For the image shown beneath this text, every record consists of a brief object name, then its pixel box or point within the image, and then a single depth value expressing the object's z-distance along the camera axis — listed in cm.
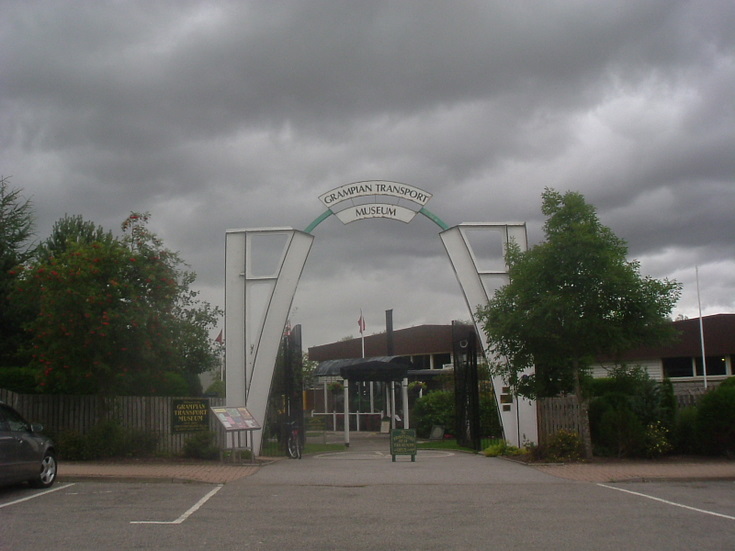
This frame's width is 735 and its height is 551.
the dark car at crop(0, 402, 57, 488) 1227
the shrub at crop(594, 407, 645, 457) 1864
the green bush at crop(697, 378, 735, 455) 1828
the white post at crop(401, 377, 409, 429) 2779
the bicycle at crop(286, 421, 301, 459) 2127
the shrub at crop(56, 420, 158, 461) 1831
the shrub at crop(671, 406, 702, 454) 1892
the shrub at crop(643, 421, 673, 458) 1853
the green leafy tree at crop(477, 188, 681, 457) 1764
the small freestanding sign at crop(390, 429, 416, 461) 1952
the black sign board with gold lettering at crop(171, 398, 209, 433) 1931
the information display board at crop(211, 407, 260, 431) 1836
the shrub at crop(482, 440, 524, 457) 2075
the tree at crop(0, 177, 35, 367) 2317
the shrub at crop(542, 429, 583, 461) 1839
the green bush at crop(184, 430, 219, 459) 1914
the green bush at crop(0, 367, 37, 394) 2044
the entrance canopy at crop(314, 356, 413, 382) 2723
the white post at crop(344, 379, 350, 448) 2738
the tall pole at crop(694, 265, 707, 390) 3369
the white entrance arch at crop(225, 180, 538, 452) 2150
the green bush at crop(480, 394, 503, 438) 2914
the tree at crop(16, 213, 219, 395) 1756
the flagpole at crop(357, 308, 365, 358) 4212
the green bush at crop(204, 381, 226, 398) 3901
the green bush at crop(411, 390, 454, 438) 3081
